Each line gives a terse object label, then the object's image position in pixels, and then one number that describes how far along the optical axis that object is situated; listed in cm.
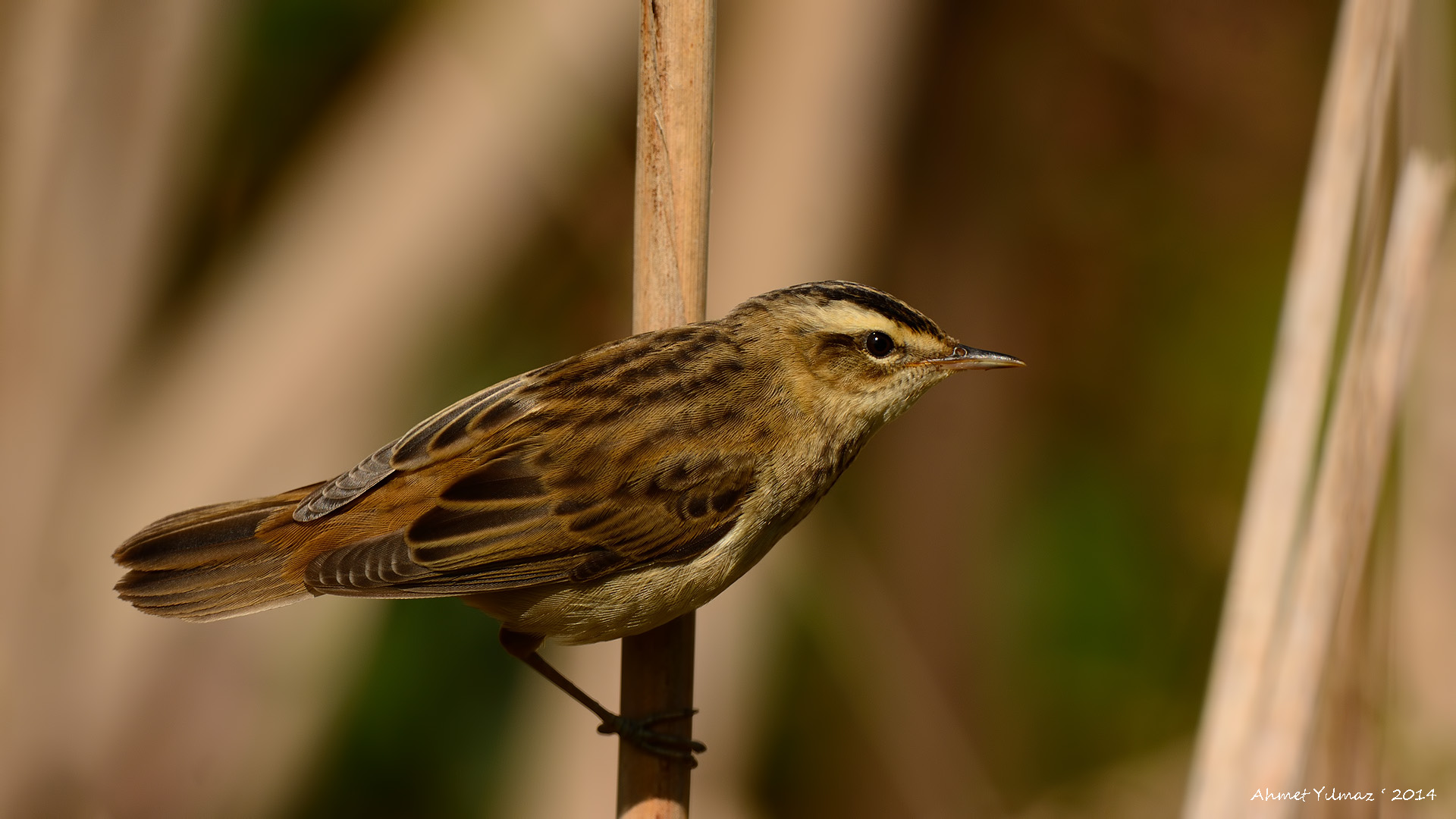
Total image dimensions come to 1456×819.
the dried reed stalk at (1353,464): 552
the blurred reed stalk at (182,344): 708
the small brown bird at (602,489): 580
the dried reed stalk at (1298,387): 579
